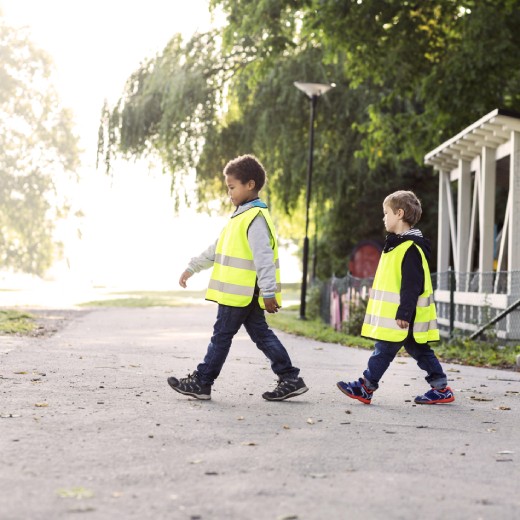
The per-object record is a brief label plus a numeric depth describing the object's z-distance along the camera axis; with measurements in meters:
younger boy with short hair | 14.32
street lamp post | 45.34
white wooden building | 27.82
